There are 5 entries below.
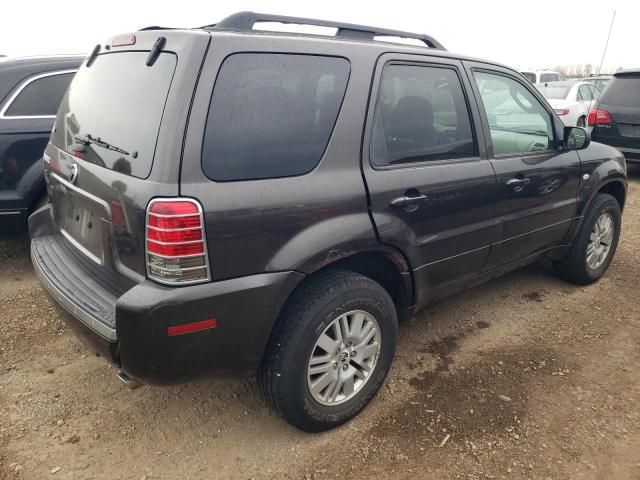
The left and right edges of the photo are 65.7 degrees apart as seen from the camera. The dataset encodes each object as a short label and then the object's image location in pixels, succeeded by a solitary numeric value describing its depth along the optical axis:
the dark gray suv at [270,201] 1.86
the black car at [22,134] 3.84
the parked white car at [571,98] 10.98
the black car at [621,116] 7.19
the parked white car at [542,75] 15.01
